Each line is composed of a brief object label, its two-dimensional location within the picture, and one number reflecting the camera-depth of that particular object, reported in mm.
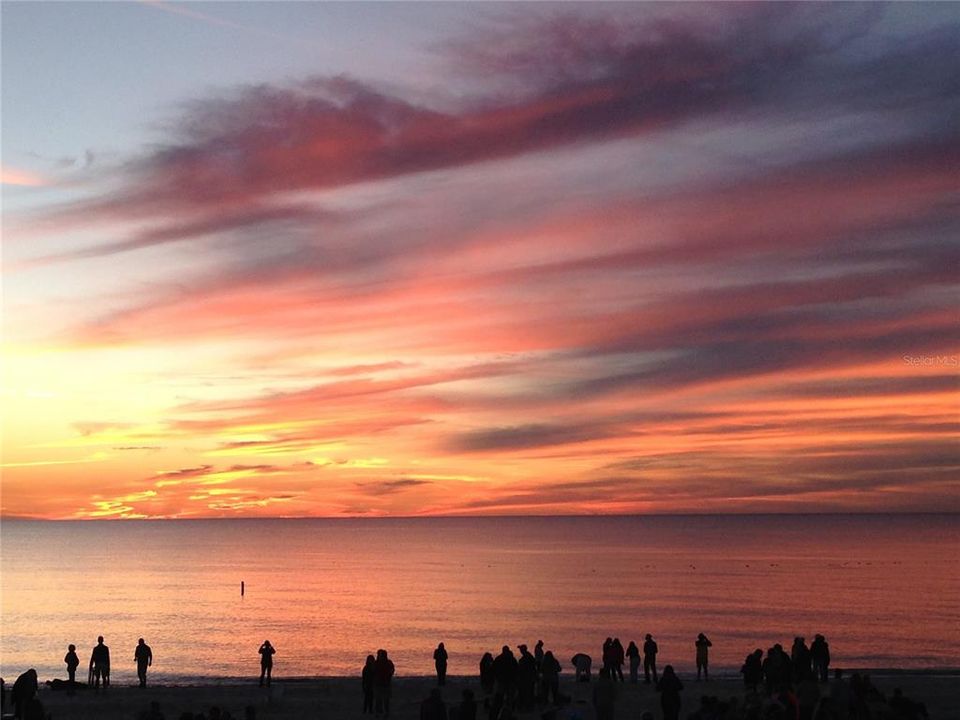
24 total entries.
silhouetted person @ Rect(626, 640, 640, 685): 33906
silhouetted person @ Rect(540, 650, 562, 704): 27750
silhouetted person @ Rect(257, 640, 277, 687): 34000
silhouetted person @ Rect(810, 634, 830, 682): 31781
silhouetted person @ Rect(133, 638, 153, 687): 33344
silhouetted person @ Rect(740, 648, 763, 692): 29125
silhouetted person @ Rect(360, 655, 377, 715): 26500
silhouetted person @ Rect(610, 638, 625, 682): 32125
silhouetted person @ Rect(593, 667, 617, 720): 23031
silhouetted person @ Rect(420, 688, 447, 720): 19438
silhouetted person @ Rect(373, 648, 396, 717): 26141
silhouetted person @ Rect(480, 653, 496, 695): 26422
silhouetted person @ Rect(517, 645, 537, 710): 26562
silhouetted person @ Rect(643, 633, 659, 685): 33188
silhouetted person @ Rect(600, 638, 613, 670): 31619
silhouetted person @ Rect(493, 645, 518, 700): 26156
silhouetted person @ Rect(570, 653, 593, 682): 31984
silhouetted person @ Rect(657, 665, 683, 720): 22703
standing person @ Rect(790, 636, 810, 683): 29078
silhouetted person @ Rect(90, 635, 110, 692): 31891
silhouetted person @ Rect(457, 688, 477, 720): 20344
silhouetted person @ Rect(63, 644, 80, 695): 32406
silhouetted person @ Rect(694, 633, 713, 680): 35438
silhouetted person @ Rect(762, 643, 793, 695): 28156
